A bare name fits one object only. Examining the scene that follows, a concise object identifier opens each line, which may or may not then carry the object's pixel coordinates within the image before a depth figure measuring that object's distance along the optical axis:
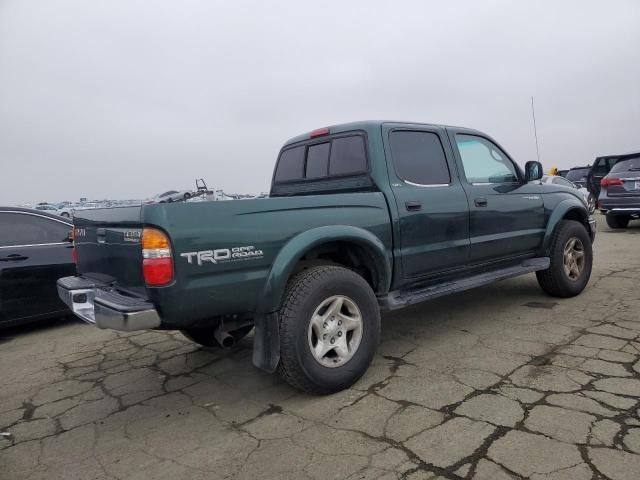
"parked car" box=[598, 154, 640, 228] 9.66
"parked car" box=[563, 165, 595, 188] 16.38
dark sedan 4.84
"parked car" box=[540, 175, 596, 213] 13.91
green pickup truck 2.59
